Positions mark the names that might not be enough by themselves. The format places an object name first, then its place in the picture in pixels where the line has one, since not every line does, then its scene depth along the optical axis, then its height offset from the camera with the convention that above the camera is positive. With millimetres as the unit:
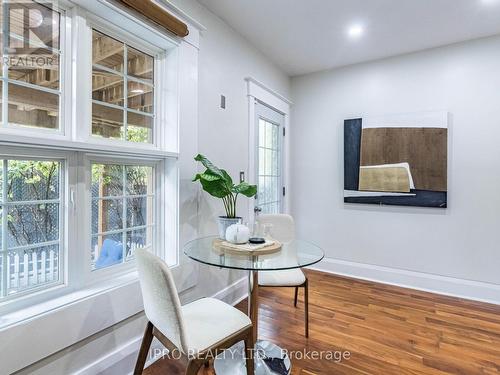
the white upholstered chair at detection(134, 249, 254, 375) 1131 -692
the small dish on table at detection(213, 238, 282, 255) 1621 -391
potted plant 1905 -14
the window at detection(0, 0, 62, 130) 1271 +577
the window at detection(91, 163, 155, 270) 1615 -182
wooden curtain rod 1597 +1060
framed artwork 2891 +289
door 3104 +312
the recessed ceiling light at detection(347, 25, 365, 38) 2525 +1466
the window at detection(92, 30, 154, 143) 1617 +597
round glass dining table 1469 -432
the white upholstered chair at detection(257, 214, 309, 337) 2066 -695
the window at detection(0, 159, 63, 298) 1269 -205
